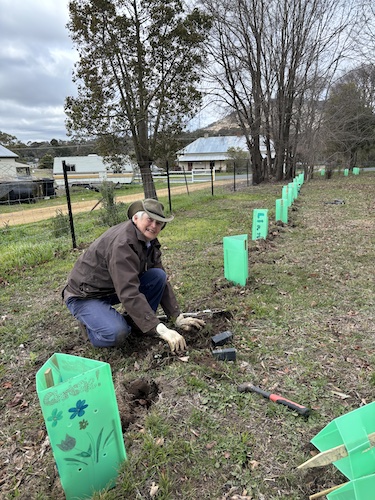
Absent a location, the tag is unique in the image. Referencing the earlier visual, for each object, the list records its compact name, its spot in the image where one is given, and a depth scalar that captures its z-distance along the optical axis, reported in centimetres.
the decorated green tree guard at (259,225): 600
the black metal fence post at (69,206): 634
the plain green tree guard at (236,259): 404
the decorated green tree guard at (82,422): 138
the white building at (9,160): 3375
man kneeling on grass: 250
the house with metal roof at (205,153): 5194
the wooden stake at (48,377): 142
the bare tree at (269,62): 1992
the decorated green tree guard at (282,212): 774
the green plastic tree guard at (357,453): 133
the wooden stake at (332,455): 143
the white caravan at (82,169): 2969
